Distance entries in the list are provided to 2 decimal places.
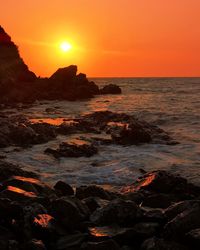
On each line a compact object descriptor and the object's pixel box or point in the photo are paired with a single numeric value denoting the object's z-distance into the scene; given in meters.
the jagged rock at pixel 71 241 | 6.74
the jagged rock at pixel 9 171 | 11.59
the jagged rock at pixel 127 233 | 7.00
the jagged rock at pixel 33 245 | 6.39
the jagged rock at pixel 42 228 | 7.11
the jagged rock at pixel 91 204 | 8.77
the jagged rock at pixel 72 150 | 17.41
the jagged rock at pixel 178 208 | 7.81
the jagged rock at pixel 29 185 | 9.64
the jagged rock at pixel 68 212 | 7.55
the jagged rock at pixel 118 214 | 7.71
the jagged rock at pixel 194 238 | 6.51
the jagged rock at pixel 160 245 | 6.42
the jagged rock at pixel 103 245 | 6.46
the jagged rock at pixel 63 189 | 10.59
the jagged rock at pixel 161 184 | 11.42
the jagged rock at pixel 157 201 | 9.79
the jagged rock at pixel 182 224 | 6.96
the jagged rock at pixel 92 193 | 10.20
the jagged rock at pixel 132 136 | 20.98
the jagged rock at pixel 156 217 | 7.68
